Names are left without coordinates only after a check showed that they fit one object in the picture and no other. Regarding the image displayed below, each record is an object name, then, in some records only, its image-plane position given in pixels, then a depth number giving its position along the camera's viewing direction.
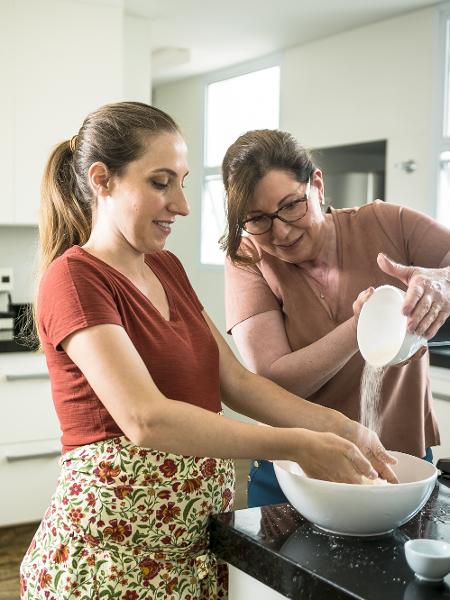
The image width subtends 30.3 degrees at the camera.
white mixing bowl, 1.28
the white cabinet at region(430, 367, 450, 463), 3.36
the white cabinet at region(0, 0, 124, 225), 3.84
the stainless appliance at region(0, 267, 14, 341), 4.08
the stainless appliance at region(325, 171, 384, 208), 4.67
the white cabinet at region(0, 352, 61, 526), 3.65
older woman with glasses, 1.74
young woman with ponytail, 1.31
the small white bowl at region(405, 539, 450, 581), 1.16
